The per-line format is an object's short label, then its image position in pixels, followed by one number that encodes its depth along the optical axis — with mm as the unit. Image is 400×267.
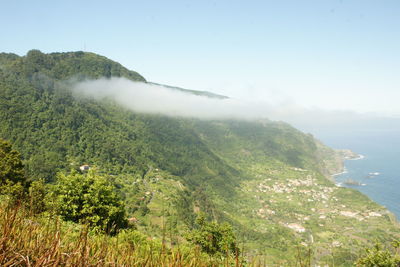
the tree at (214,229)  23819
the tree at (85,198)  15760
